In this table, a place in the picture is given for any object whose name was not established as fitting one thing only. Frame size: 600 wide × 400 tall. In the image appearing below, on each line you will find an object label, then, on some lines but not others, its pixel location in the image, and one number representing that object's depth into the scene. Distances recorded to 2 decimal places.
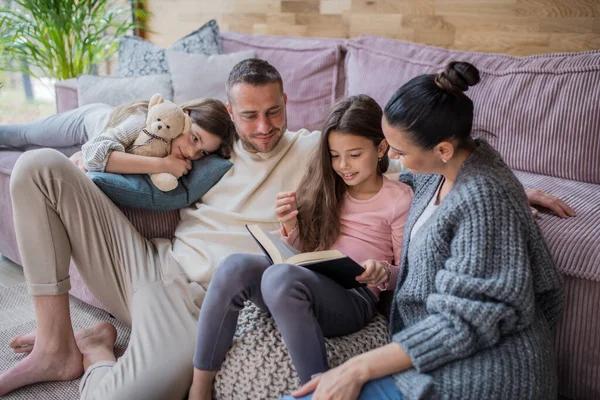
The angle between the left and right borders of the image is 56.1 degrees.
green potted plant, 3.00
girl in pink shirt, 1.26
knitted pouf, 1.33
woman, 1.07
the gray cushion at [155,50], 2.64
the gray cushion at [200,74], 2.48
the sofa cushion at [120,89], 2.51
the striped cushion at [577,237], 1.33
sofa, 1.38
